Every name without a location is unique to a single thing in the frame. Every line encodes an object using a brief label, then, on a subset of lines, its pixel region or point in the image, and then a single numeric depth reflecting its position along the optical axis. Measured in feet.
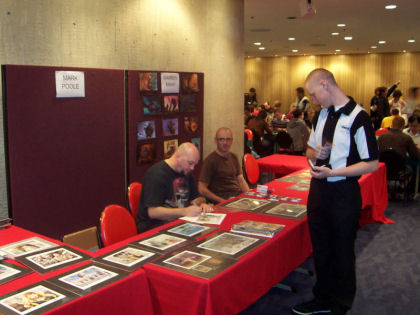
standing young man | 8.43
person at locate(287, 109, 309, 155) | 26.58
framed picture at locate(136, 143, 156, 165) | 14.73
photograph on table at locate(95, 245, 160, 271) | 6.89
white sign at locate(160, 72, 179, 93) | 15.51
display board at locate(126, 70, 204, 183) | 14.42
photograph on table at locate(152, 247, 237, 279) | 6.65
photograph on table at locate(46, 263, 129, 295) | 6.02
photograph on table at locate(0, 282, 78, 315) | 5.41
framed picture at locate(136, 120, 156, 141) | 14.67
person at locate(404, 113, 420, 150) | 21.88
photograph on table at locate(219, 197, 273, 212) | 10.63
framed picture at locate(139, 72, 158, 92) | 14.53
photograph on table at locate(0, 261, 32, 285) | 6.42
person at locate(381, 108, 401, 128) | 28.17
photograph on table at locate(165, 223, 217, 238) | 8.57
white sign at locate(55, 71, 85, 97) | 11.92
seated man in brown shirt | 13.35
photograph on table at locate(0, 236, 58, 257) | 7.50
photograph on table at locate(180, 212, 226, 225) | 9.41
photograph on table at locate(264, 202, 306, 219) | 9.93
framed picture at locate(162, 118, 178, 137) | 15.76
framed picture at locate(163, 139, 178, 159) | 15.85
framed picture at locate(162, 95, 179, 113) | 15.67
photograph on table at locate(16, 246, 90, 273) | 6.86
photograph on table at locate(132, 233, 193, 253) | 7.70
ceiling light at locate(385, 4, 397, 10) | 23.89
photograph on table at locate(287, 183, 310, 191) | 12.92
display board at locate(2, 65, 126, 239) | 11.18
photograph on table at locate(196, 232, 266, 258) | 7.57
